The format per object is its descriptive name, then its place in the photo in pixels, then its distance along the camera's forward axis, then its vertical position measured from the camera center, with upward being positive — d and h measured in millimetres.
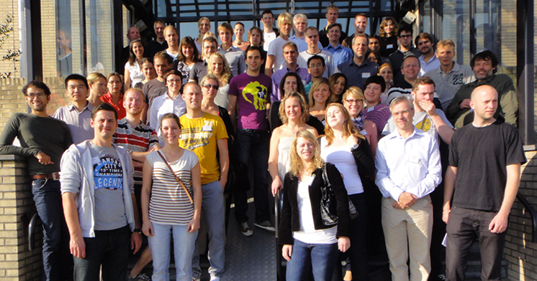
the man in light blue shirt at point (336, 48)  6469 +1430
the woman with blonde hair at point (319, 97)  4691 +435
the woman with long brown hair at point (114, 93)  5062 +555
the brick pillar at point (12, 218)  3936 -817
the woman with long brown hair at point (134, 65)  6105 +1119
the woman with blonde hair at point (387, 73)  5453 +828
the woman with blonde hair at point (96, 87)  4664 +592
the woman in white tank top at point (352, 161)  3500 -265
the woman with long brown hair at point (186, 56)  5758 +1171
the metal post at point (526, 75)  4324 +614
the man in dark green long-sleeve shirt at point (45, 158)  3744 -214
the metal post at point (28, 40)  4576 +1136
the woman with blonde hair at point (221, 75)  5148 +795
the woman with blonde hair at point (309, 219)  3148 -704
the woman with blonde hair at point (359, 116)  4039 +174
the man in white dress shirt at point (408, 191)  3510 -532
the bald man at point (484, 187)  3281 -484
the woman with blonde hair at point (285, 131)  3959 +25
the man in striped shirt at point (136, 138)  3871 -26
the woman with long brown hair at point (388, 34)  7328 +1849
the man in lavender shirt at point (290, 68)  5348 +912
